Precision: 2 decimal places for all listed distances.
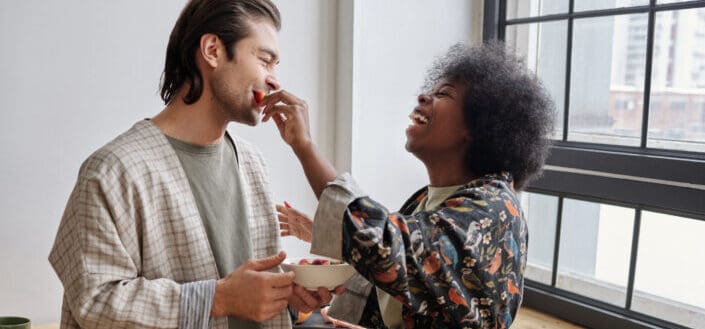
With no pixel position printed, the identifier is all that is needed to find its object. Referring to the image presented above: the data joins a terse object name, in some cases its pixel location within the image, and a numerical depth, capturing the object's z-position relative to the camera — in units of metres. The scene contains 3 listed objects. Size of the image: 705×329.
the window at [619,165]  2.18
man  1.17
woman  1.25
